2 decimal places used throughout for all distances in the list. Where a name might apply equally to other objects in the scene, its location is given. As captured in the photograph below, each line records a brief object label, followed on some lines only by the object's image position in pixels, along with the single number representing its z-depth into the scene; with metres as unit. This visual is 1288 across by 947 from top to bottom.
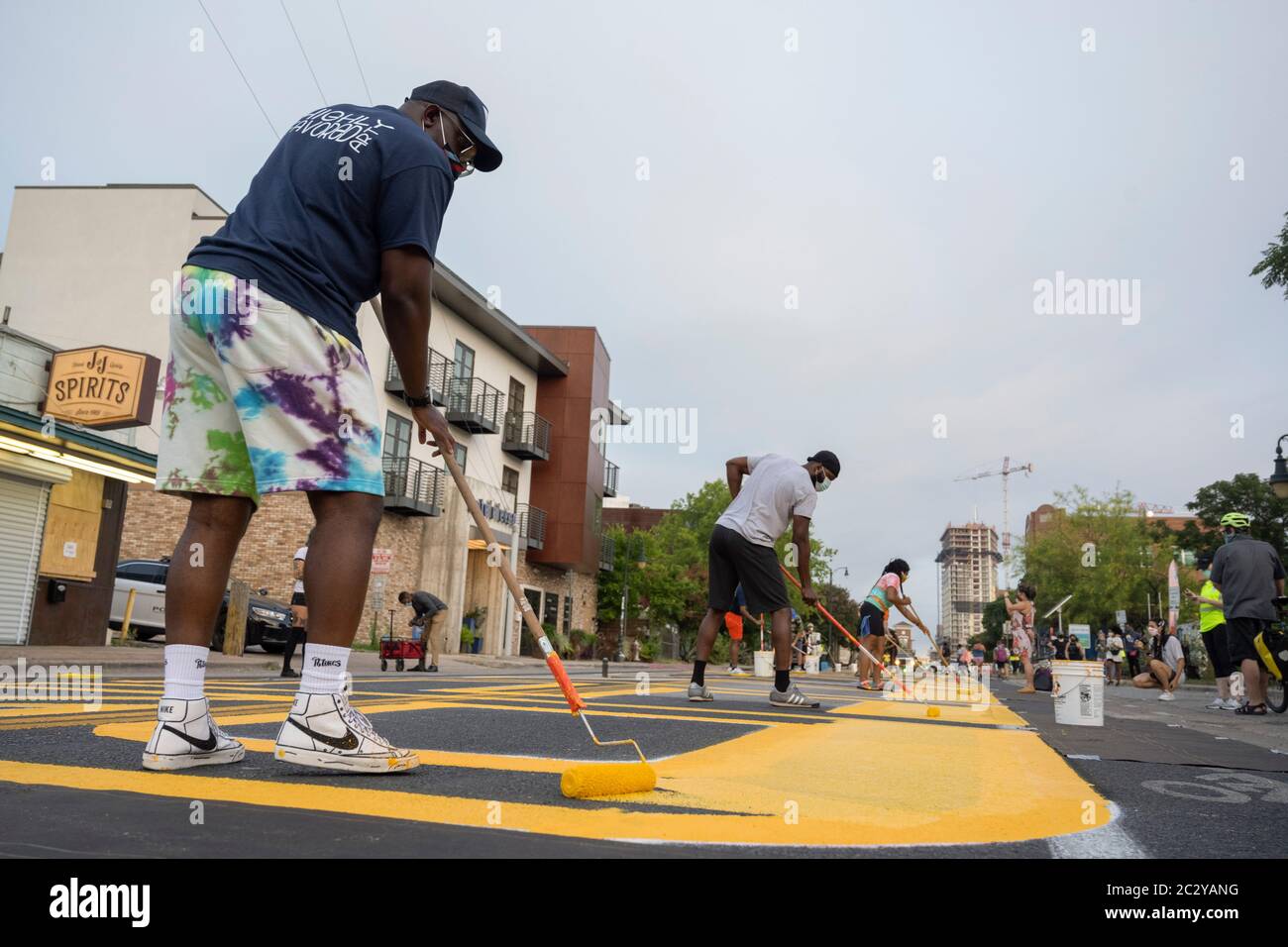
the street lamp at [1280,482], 13.10
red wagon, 14.80
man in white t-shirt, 7.00
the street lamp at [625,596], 42.03
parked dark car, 17.69
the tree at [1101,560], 49.88
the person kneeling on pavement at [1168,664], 13.80
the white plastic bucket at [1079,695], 6.34
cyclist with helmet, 8.73
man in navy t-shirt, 2.68
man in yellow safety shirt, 10.27
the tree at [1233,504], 58.52
